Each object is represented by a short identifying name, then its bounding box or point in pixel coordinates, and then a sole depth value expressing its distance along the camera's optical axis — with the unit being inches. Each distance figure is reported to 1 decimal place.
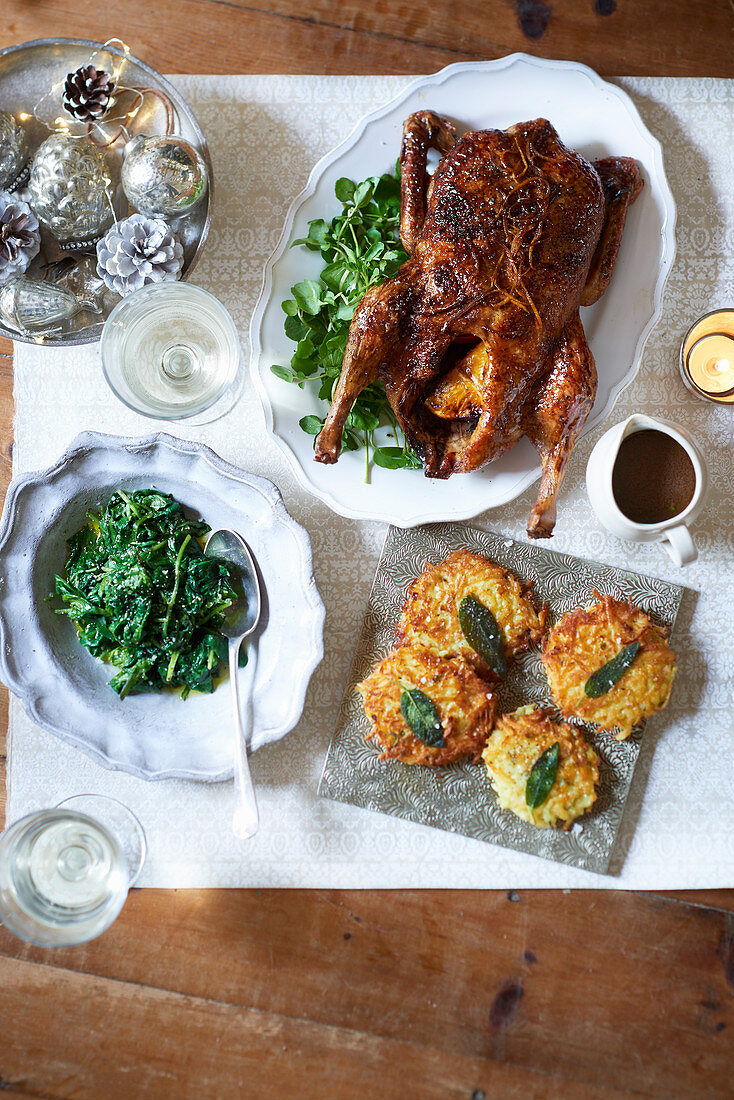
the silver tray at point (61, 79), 41.8
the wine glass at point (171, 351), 41.0
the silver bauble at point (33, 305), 41.2
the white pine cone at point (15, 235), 41.0
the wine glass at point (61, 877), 41.0
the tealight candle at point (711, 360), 42.8
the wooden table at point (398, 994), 42.7
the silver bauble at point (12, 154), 41.1
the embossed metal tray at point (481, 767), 42.6
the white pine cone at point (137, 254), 40.9
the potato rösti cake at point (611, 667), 42.2
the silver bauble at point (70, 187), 40.5
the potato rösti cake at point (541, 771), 42.1
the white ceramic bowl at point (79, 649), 41.6
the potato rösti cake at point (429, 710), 42.2
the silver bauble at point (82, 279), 41.8
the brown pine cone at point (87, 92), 41.0
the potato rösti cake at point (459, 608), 42.6
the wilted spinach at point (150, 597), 41.9
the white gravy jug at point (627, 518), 40.1
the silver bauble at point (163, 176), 40.3
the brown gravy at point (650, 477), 40.9
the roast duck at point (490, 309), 39.5
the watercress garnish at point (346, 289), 41.5
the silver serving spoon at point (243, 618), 41.7
